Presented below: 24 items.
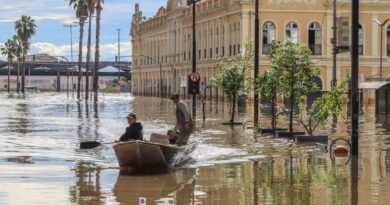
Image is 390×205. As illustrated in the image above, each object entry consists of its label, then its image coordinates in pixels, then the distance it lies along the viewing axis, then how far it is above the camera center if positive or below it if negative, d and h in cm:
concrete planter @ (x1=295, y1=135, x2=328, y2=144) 2921 -113
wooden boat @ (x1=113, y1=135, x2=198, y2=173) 1873 -111
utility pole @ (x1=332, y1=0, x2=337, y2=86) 4581 +331
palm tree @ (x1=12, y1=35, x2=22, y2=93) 17362 +1043
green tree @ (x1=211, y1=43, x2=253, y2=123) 4191 +114
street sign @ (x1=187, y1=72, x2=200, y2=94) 4234 +87
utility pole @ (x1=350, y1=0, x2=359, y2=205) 2156 +74
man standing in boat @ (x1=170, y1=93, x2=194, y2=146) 2141 -49
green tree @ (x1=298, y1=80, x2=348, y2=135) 2750 +0
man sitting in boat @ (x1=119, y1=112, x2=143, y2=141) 2014 -64
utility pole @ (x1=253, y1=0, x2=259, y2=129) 3650 +167
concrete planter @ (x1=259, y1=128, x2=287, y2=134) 3441 -102
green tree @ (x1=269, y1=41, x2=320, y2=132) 3130 +116
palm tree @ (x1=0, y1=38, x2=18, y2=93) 18212 +1065
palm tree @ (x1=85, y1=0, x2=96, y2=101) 9452 +862
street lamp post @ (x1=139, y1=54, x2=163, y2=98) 12103 +538
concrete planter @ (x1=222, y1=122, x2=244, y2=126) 4278 -95
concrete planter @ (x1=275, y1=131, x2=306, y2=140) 3175 -109
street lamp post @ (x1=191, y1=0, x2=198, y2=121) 4552 +167
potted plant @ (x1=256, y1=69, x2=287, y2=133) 3215 +57
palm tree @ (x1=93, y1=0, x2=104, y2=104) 8860 +618
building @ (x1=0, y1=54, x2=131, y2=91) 19475 +447
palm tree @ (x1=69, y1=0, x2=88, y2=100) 10300 +1026
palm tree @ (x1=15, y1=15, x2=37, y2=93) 16150 +1311
